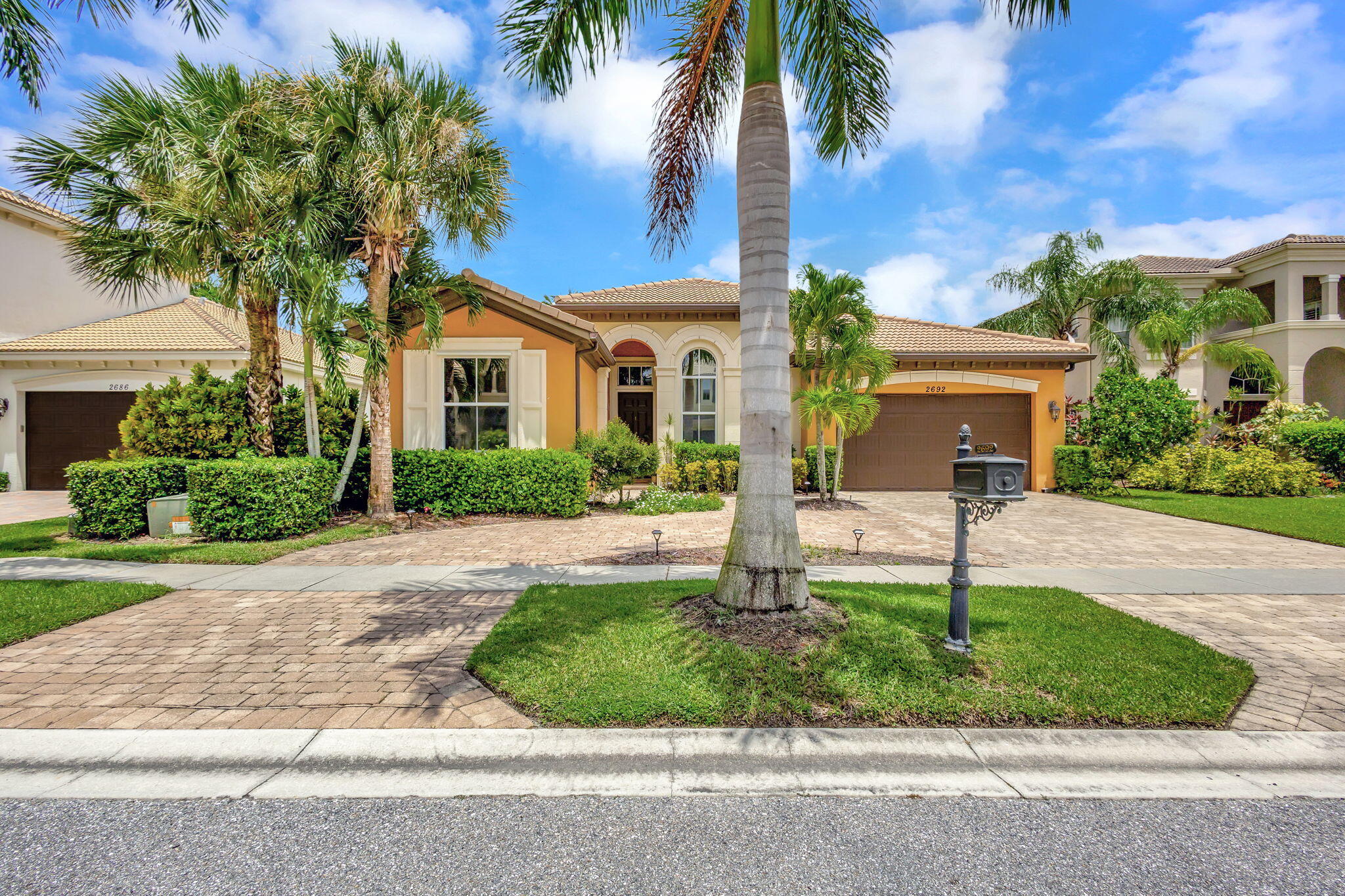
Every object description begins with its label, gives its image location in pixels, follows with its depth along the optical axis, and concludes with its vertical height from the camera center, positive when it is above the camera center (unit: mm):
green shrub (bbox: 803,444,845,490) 15445 -401
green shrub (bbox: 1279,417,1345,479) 16406 +57
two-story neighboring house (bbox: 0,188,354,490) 15727 +2262
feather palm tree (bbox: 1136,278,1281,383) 17575 +3625
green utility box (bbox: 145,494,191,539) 9195 -1059
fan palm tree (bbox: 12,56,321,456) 8688 +4007
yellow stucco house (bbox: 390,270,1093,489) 15938 +1760
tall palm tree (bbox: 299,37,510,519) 9086 +4587
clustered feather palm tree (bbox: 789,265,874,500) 12398 +2897
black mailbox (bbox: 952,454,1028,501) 3980 -220
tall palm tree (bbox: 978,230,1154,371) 19547 +5106
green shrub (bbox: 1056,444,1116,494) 15133 -670
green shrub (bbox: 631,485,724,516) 12000 -1172
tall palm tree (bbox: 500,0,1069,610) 4516 +1979
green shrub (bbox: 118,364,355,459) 9914 +519
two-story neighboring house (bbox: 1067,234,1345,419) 20938 +4671
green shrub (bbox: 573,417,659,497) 12438 -164
